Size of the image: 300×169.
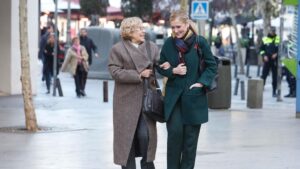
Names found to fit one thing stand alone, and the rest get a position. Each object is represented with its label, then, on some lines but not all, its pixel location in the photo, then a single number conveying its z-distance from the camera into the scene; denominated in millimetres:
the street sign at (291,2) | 18630
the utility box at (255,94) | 21797
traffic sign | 24344
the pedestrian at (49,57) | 27255
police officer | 27792
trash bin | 20656
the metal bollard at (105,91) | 22225
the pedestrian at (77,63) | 25280
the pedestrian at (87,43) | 28741
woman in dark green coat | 9016
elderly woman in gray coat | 9234
